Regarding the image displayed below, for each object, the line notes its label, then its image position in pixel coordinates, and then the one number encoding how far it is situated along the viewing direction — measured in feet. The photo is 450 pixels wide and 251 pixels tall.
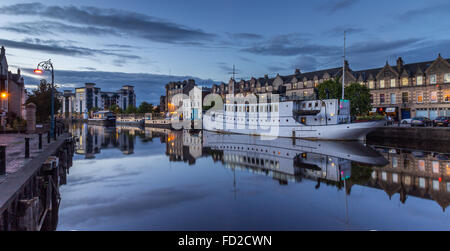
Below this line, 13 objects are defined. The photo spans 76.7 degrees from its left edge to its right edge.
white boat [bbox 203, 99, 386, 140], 124.26
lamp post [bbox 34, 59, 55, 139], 102.08
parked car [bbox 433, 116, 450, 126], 122.45
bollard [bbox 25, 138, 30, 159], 52.31
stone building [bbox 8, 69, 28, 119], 152.35
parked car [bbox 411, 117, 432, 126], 127.95
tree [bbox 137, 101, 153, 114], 431.02
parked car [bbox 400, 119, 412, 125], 145.69
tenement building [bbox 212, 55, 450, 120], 168.25
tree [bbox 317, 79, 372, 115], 158.81
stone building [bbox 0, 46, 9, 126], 124.57
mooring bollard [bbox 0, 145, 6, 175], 38.05
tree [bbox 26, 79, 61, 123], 154.10
